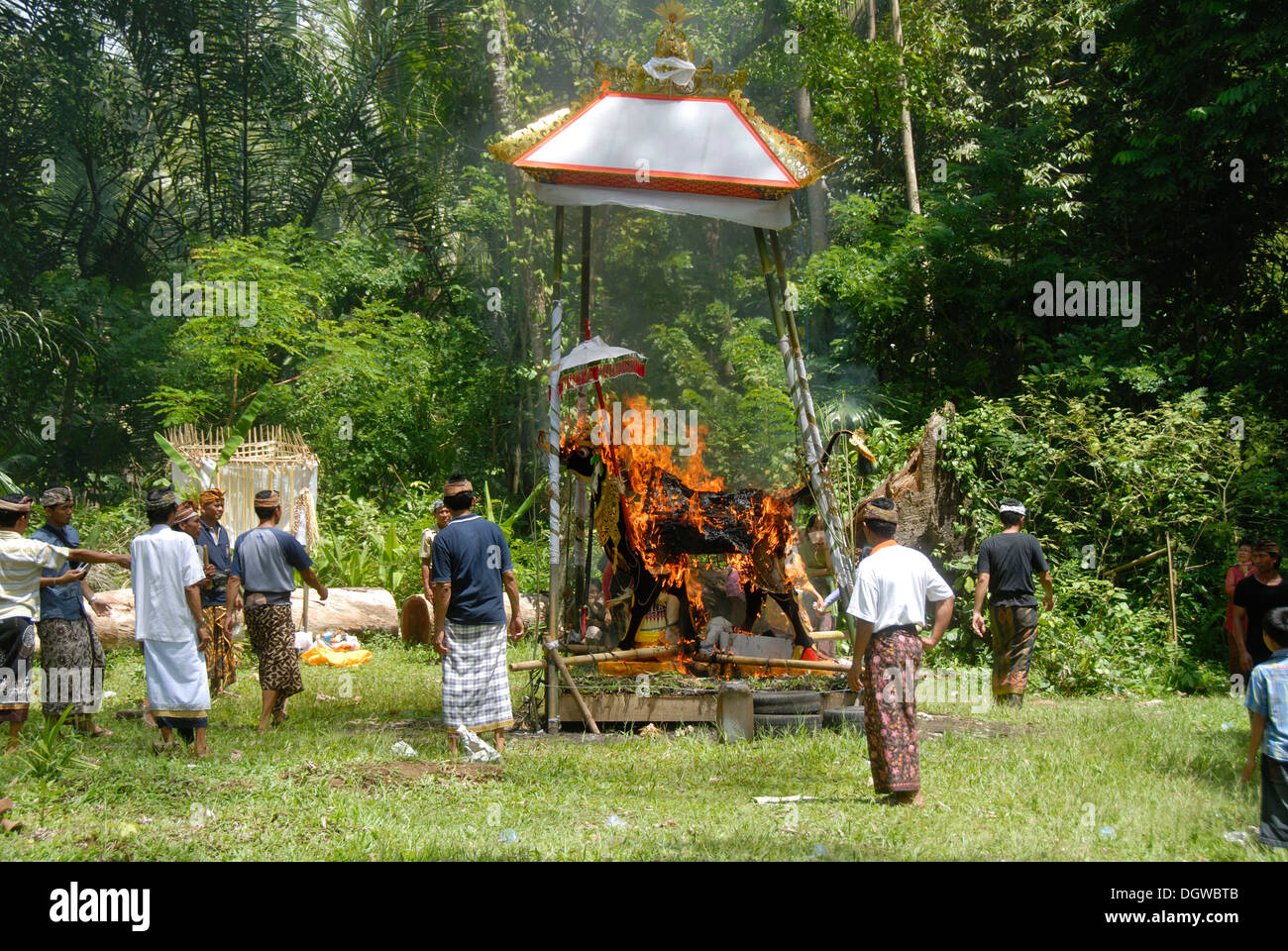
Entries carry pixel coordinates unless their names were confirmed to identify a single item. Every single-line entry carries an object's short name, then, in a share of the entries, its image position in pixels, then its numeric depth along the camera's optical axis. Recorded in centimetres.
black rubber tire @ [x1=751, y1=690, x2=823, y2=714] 905
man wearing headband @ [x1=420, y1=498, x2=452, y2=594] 1337
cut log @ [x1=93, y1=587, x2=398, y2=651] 1413
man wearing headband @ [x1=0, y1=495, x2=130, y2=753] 756
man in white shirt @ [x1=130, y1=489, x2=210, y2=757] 765
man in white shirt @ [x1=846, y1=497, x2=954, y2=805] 664
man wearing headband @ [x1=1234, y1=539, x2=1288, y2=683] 816
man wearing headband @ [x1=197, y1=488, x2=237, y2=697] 999
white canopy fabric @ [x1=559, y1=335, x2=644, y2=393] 994
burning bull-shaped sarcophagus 1021
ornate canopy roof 913
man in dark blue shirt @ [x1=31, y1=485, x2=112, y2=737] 810
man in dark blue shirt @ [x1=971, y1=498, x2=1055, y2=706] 1016
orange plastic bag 1301
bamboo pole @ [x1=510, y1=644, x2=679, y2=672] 888
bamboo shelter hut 1631
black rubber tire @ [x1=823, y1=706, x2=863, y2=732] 915
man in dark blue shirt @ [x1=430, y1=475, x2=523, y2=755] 805
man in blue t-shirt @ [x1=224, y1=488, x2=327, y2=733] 883
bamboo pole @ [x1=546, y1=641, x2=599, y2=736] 879
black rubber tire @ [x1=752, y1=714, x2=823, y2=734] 888
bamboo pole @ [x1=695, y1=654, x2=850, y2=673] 927
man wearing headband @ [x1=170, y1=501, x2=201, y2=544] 940
